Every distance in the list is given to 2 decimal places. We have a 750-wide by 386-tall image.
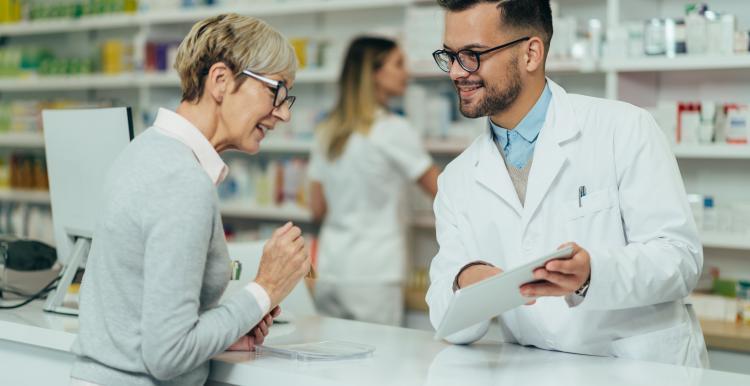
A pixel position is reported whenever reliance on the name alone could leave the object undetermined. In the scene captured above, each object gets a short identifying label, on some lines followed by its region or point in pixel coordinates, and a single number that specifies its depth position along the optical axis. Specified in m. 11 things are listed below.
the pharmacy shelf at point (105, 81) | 5.17
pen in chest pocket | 2.21
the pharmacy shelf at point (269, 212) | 5.23
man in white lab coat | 2.11
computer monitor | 2.41
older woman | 1.74
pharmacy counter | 1.86
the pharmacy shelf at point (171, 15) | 5.02
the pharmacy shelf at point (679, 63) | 3.82
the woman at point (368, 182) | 4.31
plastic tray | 2.00
